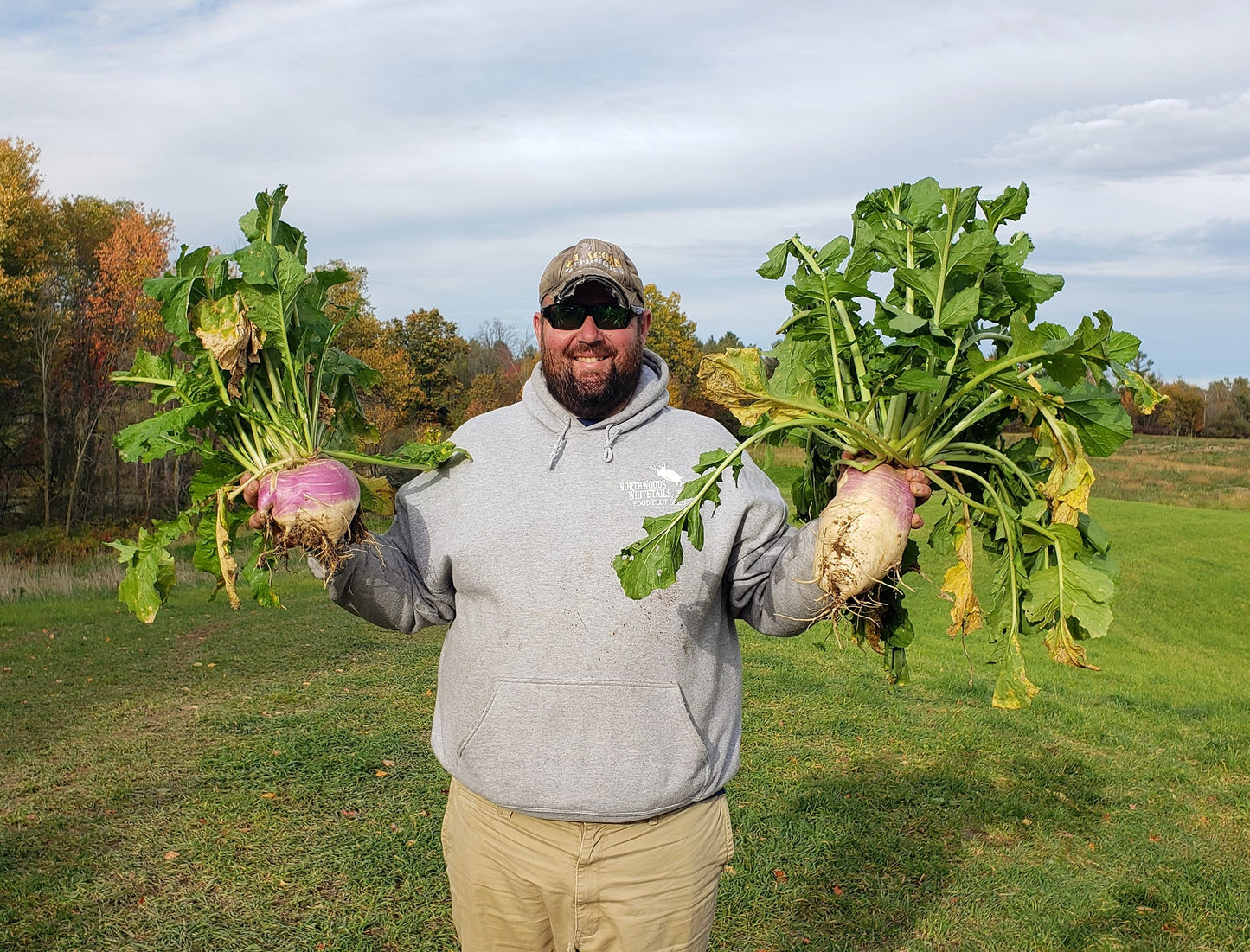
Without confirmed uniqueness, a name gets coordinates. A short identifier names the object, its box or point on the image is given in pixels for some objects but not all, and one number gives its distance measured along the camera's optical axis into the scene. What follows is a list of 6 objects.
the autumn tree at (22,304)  31.73
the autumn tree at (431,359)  45.12
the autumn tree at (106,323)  36.56
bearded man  2.97
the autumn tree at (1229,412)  70.06
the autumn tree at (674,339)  49.06
